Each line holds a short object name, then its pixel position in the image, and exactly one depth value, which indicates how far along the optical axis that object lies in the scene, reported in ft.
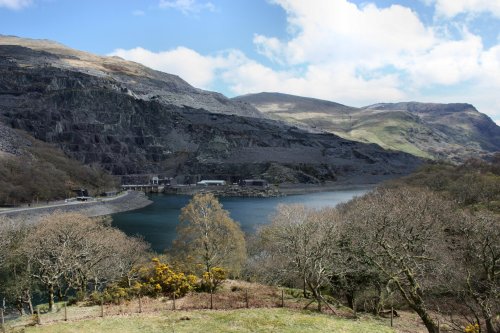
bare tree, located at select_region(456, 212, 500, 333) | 76.24
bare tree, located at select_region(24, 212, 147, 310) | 110.22
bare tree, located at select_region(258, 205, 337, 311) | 93.04
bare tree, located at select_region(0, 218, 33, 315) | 106.32
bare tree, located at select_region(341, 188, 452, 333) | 84.15
